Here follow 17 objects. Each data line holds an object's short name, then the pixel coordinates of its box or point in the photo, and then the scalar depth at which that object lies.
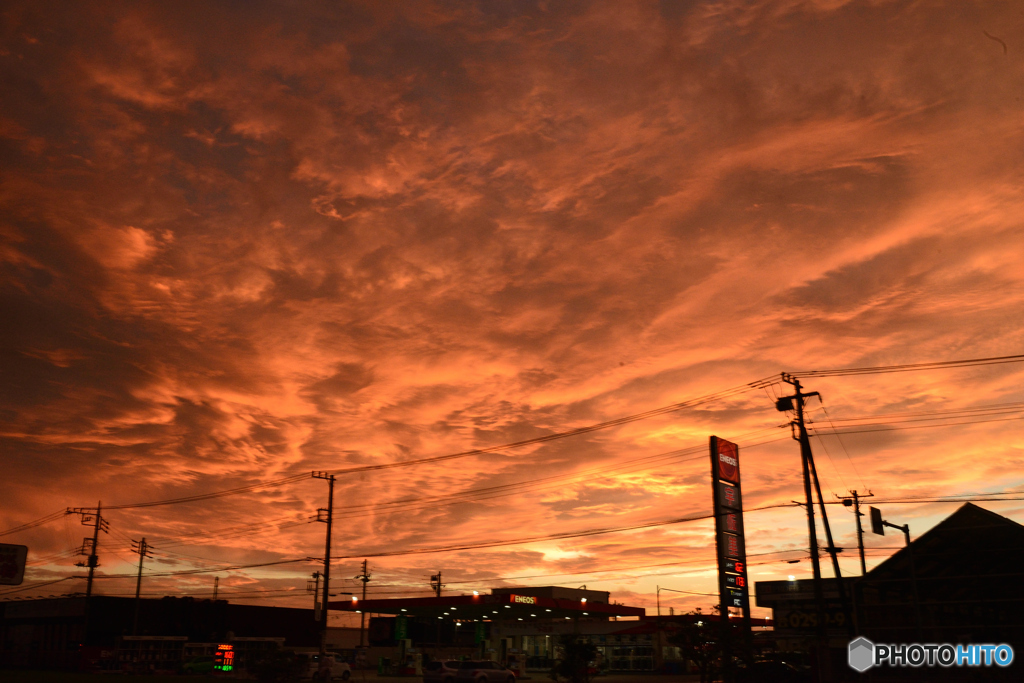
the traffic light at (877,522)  46.43
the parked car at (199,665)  62.75
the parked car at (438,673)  49.09
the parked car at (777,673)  39.22
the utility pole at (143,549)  95.12
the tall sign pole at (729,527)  41.14
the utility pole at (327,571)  55.66
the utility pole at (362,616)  102.19
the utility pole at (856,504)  62.76
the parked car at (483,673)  48.28
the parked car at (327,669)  53.69
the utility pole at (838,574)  36.66
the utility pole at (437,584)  103.31
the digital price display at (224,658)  62.47
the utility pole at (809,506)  36.34
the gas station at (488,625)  70.62
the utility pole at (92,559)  70.06
